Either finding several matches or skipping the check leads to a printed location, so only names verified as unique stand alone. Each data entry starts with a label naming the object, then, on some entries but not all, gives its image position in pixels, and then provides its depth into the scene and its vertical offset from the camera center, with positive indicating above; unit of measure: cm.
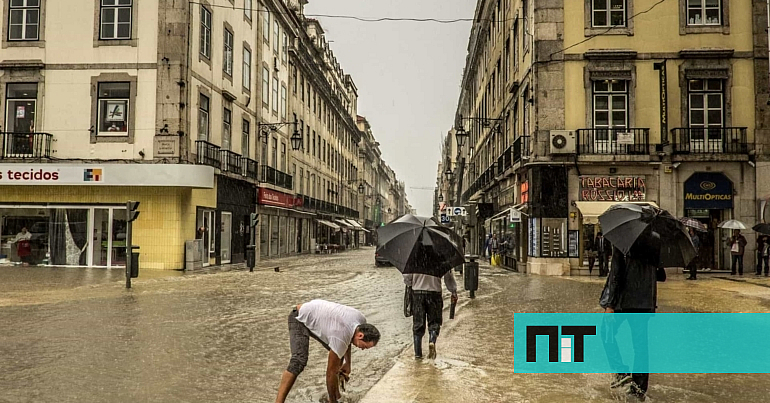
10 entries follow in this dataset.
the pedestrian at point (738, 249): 2308 -78
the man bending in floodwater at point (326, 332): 539 -92
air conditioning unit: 2422 +312
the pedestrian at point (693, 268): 2212 -144
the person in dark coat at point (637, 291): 656 -67
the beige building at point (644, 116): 2427 +417
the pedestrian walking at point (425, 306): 844 -108
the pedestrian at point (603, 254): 2298 -101
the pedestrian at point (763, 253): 2320 -92
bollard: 1524 -121
